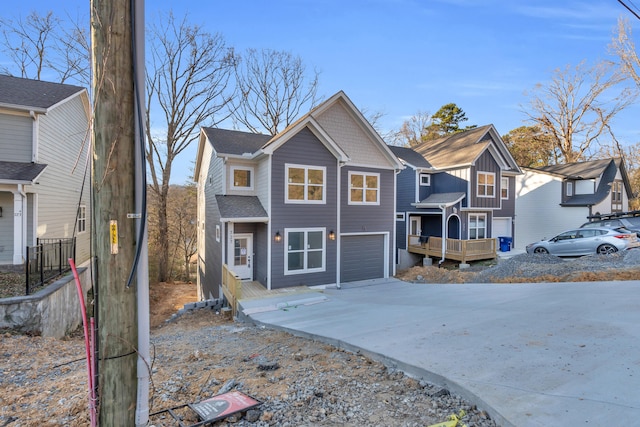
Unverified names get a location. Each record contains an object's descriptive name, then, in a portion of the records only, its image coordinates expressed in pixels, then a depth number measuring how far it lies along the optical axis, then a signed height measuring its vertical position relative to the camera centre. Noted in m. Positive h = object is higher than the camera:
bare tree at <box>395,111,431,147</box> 37.71 +10.08
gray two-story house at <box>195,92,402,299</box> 11.30 +0.34
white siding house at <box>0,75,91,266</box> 10.08 +1.69
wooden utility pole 2.02 +0.03
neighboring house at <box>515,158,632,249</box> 22.12 +1.19
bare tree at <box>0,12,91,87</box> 17.70 +9.34
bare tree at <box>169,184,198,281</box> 24.88 -0.91
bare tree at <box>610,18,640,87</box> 20.53 +10.72
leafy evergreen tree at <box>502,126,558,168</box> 32.41 +6.88
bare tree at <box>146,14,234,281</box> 20.22 +7.89
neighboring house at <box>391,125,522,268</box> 17.84 +1.01
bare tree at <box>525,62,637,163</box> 27.16 +9.35
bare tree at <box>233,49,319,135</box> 25.05 +10.19
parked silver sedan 13.34 -1.28
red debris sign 2.69 -1.73
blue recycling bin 19.42 -1.87
